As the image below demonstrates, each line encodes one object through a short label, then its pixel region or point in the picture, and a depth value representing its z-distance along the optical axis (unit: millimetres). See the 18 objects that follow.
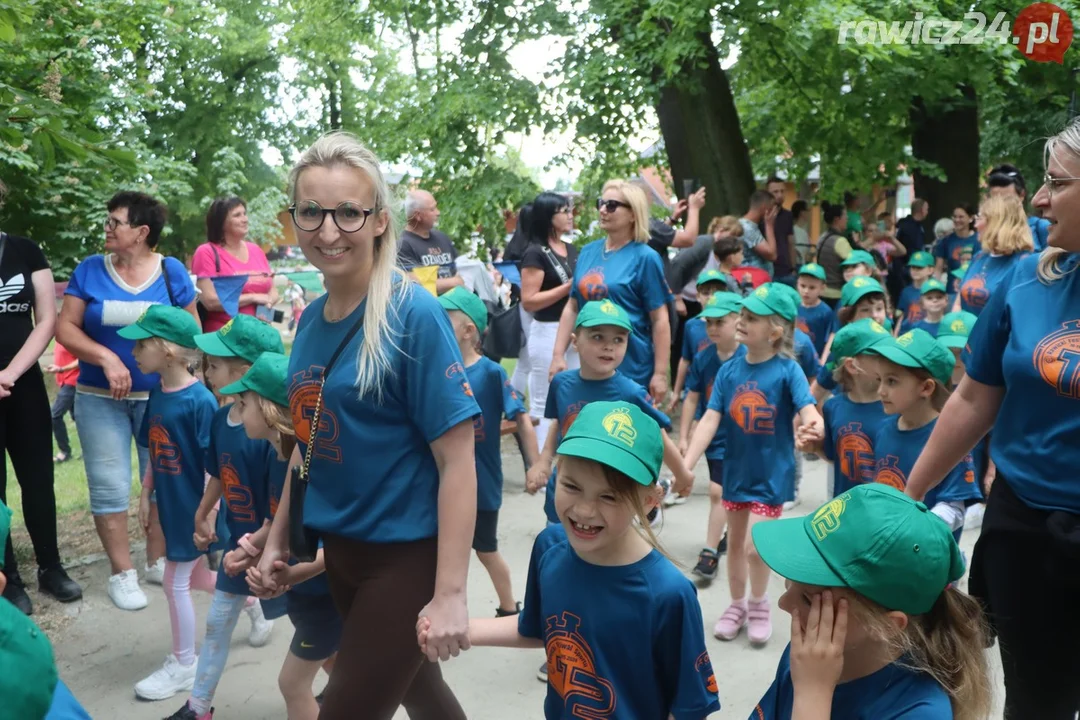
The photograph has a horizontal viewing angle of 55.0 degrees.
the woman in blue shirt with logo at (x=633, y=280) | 6074
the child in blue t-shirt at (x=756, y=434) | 5129
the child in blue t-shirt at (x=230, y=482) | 4219
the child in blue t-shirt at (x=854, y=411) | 4426
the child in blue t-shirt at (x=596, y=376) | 4895
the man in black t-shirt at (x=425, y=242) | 7902
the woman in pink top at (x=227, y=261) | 6822
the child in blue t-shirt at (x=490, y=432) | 5086
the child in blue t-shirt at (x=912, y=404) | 4098
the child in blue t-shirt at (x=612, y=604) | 2607
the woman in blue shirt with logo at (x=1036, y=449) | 2602
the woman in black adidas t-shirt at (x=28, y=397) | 5359
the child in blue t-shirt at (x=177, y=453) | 4742
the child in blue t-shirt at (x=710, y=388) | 6055
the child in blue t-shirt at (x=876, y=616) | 2068
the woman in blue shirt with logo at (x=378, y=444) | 2691
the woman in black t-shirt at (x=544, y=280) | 7270
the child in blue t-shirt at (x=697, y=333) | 7168
